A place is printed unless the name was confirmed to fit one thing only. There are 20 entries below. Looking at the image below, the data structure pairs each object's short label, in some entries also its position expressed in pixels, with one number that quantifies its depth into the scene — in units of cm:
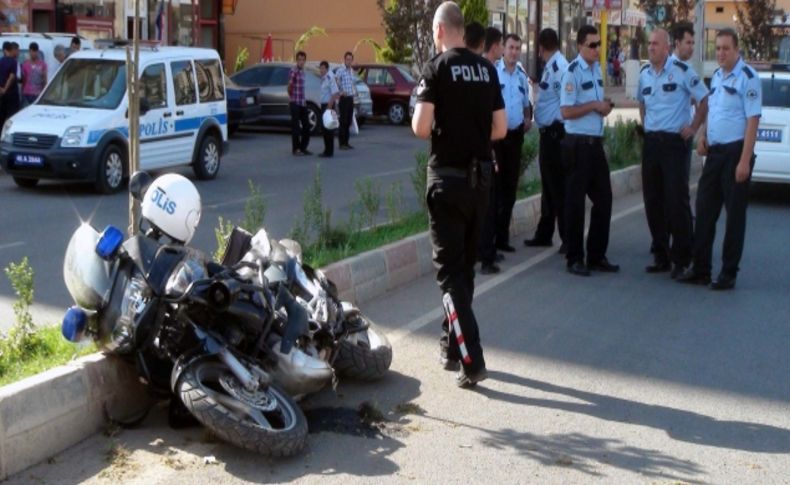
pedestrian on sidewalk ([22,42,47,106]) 2092
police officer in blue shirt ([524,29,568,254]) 1145
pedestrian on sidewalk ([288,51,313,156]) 2231
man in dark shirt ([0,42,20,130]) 2036
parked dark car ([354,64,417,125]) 3067
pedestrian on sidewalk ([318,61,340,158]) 2359
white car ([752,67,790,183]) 1518
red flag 3828
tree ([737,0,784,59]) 3388
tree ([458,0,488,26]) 3180
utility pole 770
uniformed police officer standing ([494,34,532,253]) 1121
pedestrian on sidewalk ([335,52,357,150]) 2369
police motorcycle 565
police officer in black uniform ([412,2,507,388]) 689
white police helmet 628
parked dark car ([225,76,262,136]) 2531
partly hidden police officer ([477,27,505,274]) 1033
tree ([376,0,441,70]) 3012
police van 1580
